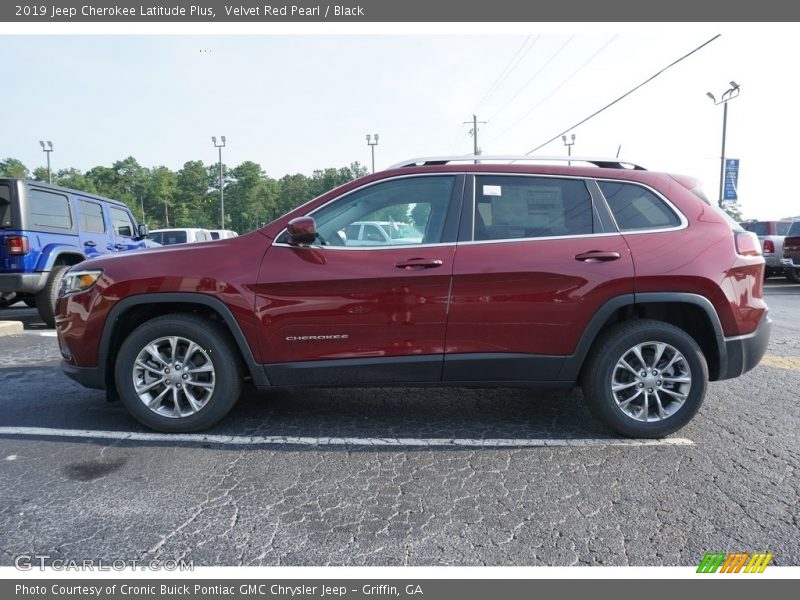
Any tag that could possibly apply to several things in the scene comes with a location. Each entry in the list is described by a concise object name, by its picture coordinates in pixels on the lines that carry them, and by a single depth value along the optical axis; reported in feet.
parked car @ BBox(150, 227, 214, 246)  61.41
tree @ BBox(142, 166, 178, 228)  283.79
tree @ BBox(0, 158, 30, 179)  237.04
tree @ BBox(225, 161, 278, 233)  288.71
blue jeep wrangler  23.47
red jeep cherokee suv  10.71
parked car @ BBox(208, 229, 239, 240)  71.59
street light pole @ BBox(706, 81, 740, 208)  86.53
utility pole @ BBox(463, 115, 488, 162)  140.50
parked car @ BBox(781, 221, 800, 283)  46.78
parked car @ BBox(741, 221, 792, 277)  49.16
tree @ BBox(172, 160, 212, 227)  287.48
